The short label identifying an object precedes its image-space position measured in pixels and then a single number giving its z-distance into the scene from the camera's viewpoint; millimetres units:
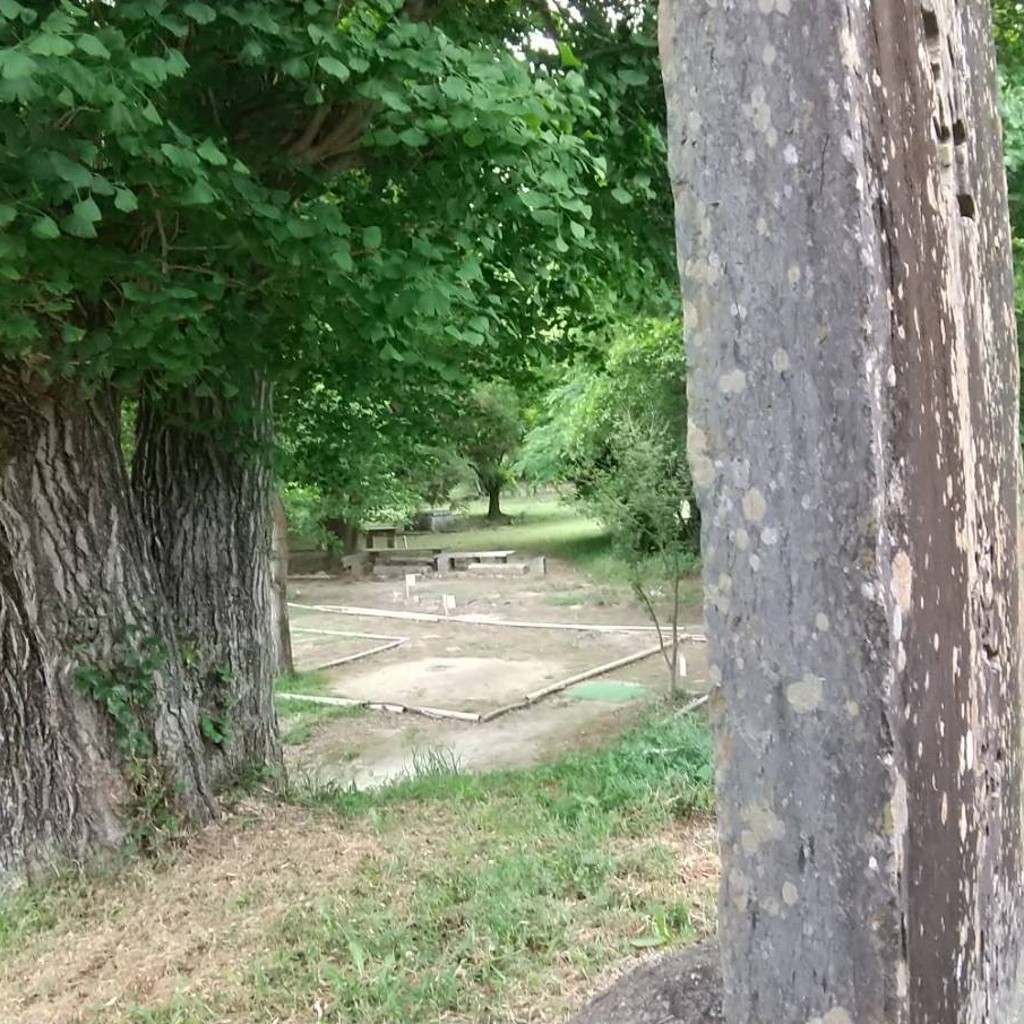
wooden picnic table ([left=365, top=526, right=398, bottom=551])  31031
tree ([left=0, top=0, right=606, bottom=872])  3377
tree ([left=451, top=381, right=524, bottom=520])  26731
